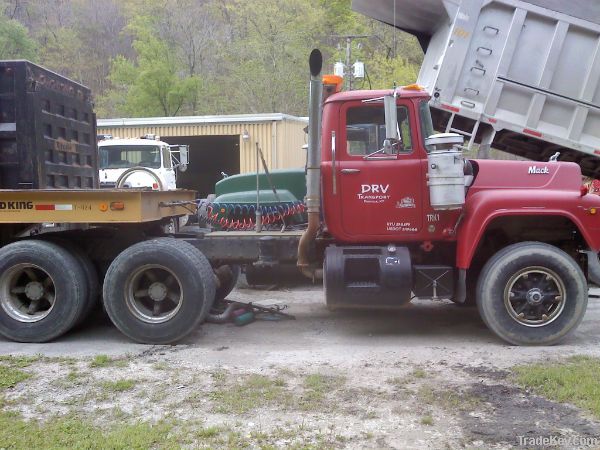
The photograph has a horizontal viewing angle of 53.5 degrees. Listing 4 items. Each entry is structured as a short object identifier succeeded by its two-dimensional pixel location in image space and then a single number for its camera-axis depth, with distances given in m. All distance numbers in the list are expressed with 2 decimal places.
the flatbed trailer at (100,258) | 5.79
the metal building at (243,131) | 16.98
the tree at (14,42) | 33.50
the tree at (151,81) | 28.41
